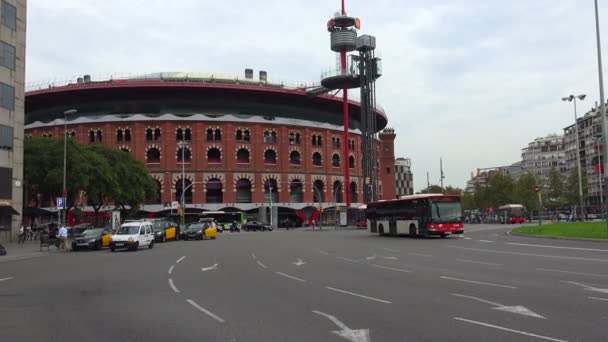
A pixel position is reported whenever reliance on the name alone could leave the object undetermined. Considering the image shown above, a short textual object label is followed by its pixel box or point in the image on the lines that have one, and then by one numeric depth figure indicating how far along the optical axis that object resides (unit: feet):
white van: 107.96
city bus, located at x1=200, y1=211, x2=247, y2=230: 253.85
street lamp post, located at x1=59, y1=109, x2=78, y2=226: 122.21
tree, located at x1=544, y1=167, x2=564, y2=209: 272.72
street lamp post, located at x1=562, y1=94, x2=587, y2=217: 158.10
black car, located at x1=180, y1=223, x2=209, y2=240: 161.89
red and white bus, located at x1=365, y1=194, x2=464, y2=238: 125.08
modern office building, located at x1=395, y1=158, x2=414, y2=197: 439.63
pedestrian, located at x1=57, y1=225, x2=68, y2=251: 114.83
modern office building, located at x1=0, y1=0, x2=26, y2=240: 139.13
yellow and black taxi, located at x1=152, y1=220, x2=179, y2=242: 152.56
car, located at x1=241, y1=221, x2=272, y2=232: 237.45
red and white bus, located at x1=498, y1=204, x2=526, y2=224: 247.70
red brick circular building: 265.34
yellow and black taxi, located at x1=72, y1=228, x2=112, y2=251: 115.55
